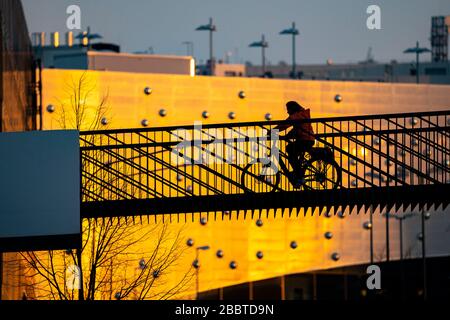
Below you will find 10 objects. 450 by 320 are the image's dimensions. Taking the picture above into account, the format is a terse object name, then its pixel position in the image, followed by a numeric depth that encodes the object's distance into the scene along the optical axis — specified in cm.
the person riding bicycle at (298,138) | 3353
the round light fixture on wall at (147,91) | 7281
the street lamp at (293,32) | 14250
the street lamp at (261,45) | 16111
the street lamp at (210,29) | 13762
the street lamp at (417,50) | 14400
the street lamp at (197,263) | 7380
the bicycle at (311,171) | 3322
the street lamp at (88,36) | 12559
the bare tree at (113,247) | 6188
